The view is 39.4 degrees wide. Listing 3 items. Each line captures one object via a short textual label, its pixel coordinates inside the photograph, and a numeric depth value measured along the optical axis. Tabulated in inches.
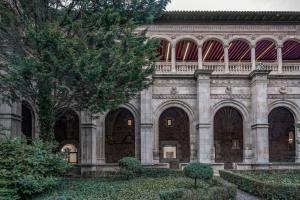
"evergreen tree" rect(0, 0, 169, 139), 654.5
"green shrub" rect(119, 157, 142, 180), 837.2
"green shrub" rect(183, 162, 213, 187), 687.7
